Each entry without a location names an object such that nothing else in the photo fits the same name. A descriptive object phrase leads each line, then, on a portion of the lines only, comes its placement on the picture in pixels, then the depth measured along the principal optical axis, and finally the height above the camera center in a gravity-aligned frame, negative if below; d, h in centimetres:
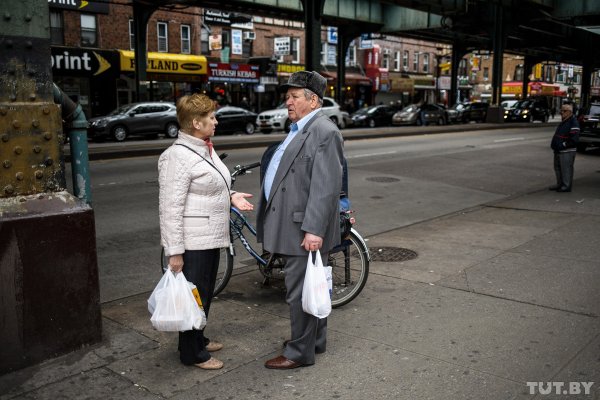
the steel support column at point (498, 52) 3794 +310
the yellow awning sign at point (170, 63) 3225 +211
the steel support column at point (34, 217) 367 -71
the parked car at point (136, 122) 2462 -87
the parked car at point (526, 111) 4331 -79
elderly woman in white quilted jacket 357 -57
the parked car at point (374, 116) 3625 -92
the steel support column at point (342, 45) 3853 +357
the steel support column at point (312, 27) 2695 +331
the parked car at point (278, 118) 2973 -83
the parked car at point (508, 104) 4381 -25
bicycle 515 -142
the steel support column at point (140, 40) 2961 +300
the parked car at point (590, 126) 1866 -80
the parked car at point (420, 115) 3803 -89
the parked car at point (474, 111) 4216 -74
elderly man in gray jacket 372 -60
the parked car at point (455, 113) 4053 -82
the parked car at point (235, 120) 2944 -96
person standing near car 1088 -84
